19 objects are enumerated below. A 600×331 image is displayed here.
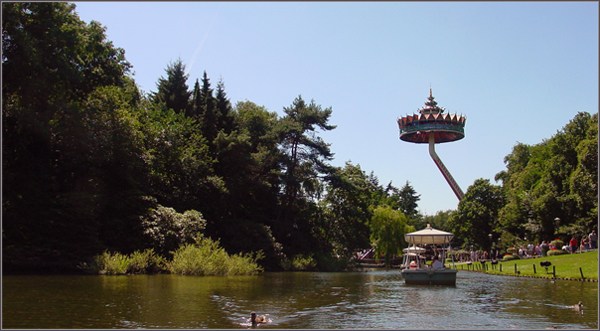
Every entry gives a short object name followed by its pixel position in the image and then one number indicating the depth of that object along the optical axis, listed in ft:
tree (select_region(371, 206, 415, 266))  229.04
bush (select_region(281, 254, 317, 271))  151.53
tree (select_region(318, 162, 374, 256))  189.37
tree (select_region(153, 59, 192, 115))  171.12
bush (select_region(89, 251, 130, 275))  90.22
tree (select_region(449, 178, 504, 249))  245.86
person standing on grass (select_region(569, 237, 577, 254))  149.07
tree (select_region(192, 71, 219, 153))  163.02
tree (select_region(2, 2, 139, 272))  85.76
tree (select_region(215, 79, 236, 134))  168.66
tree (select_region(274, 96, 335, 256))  167.32
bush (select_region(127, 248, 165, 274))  95.21
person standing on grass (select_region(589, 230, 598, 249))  144.25
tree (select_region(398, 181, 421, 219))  403.54
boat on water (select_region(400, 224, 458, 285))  93.09
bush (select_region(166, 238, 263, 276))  99.40
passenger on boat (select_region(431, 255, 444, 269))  98.17
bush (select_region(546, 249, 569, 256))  150.82
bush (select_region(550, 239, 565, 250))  160.15
